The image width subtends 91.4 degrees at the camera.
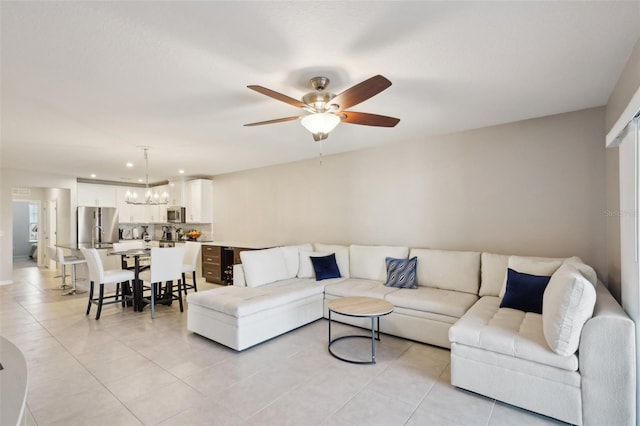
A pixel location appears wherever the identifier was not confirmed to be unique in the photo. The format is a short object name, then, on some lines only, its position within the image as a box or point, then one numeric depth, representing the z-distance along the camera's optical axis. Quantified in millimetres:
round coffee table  2941
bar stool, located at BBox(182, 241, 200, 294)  5185
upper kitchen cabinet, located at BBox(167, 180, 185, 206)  7758
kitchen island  6176
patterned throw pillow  3937
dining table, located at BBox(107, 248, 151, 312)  4543
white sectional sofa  2006
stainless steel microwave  7656
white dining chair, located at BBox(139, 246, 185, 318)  4367
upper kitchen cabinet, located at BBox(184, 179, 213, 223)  7392
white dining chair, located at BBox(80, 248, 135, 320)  4246
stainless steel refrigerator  7617
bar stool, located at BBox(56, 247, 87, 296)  5613
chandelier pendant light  5152
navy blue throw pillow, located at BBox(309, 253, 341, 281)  4513
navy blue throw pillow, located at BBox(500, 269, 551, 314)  2869
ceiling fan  2202
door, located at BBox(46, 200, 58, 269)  8586
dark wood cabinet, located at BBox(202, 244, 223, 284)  6453
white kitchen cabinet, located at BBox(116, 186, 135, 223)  8470
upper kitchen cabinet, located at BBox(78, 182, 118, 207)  7818
